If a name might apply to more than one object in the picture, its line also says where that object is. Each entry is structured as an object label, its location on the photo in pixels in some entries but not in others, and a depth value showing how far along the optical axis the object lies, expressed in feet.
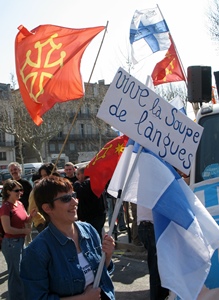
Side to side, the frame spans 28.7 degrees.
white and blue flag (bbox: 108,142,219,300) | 8.41
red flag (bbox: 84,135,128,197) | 17.75
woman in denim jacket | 7.86
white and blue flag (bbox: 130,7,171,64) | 27.91
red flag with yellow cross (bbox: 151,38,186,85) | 26.61
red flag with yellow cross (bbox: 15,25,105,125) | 17.40
